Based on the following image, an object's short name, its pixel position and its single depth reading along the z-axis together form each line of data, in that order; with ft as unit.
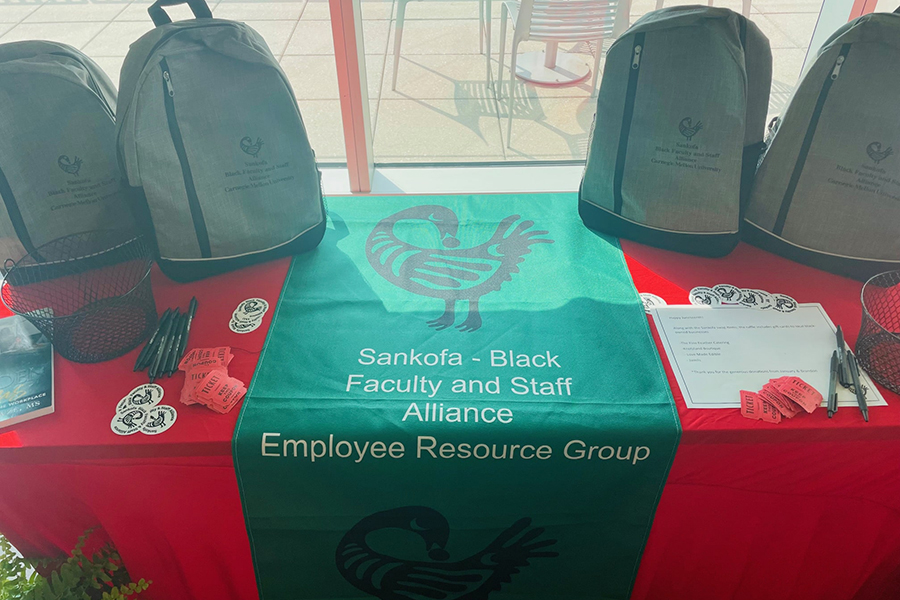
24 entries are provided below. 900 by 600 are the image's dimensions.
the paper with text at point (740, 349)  2.84
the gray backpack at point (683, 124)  3.27
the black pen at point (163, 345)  2.89
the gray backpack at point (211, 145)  3.09
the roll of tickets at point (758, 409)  2.69
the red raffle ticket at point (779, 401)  2.70
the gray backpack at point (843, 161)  3.05
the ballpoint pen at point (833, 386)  2.71
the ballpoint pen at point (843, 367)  2.83
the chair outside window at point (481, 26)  7.09
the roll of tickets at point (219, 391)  2.74
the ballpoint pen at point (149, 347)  2.93
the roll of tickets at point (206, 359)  2.91
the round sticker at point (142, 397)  2.78
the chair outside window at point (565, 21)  6.19
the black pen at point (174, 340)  2.91
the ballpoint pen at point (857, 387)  2.68
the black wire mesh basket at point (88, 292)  2.91
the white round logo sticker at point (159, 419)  2.67
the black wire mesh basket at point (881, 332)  2.82
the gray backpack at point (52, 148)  3.08
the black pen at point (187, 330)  2.99
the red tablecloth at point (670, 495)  2.66
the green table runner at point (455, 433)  2.69
